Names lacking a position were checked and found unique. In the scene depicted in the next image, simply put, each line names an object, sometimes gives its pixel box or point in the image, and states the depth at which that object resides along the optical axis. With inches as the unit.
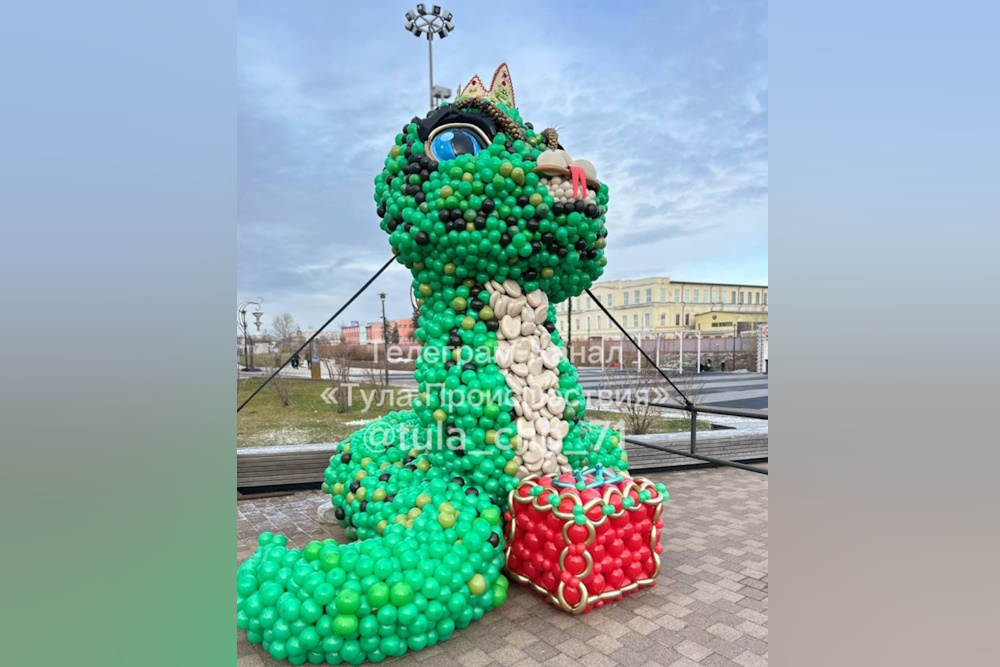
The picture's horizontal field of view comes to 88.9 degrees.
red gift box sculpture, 127.0
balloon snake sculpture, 134.6
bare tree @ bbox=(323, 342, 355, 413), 520.4
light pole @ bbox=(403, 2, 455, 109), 248.5
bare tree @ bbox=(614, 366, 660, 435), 420.5
